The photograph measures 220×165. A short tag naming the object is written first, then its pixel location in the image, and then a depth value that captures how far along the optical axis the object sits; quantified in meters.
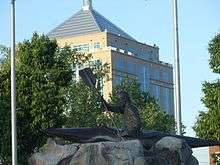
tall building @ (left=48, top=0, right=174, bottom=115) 115.96
